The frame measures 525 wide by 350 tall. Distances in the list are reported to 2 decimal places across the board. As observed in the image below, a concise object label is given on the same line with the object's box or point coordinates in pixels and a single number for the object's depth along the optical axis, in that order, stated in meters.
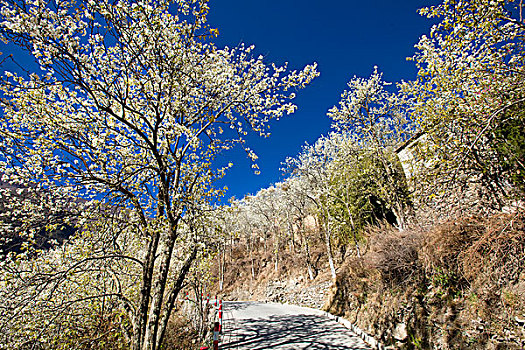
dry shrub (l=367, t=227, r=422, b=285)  7.70
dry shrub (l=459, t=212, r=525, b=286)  5.04
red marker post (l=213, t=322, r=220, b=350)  5.78
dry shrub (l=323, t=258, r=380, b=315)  9.82
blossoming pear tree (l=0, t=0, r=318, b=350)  4.31
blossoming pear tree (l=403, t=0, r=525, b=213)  5.76
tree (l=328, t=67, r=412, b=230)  14.07
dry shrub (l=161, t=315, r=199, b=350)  8.73
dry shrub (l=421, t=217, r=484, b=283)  6.13
